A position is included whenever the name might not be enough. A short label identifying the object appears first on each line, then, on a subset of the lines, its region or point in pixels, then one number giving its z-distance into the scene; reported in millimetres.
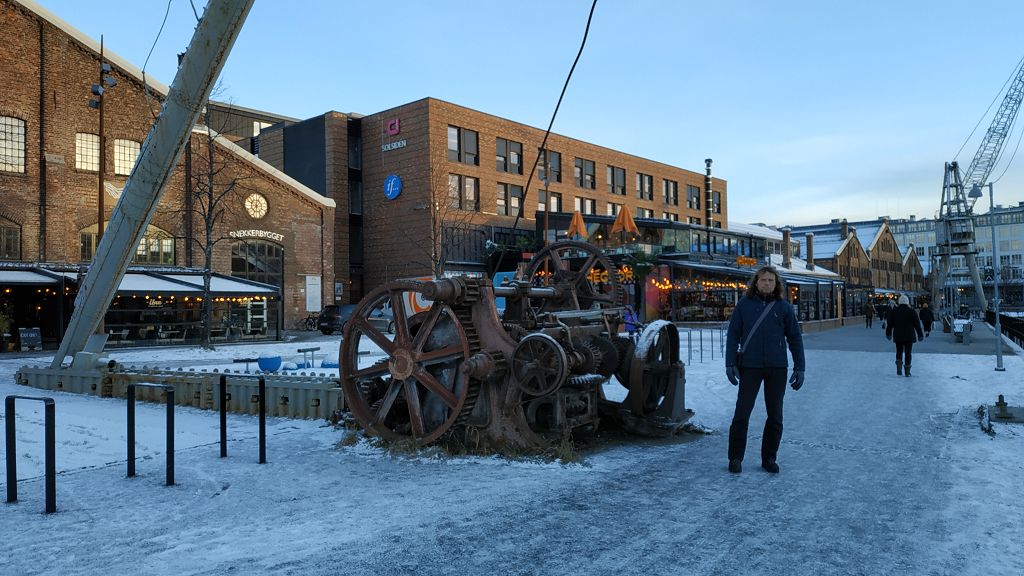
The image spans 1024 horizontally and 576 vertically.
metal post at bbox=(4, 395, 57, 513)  5293
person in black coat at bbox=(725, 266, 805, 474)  6191
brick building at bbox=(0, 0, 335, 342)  26422
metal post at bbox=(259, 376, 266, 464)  6965
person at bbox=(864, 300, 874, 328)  39562
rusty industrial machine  6914
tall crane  36406
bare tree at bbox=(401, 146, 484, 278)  40156
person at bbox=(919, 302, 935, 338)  18125
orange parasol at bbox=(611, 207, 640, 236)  35688
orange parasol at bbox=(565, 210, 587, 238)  33303
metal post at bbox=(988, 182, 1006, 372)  14656
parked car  31797
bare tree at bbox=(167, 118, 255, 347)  30953
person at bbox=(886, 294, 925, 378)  13992
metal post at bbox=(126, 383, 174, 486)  6109
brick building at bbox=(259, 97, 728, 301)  41094
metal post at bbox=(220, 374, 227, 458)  7131
